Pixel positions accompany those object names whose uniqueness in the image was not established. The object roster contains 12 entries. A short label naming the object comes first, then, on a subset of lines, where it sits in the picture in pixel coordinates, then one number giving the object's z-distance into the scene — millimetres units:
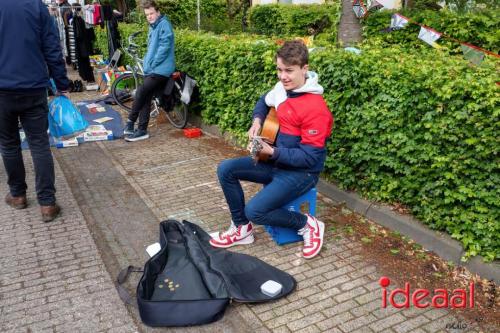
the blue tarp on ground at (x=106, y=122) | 7186
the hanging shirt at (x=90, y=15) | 11085
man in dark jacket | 4129
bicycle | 7574
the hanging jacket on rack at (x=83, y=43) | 10840
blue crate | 4020
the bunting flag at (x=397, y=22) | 7601
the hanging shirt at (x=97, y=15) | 11125
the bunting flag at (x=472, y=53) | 4763
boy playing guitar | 3590
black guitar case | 3076
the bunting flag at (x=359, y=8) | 6642
